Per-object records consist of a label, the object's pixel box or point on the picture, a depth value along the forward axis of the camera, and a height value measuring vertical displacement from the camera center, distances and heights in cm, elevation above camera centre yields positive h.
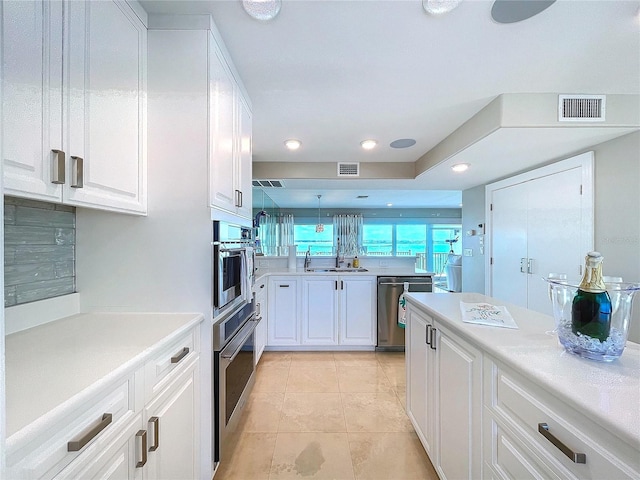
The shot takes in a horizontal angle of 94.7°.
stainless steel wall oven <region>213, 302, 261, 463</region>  146 -73
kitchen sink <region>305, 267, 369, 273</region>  404 -40
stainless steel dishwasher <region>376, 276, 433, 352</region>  341 -77
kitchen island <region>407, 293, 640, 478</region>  67 -48
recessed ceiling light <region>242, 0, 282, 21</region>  121 +97
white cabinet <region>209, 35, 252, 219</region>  140 +56
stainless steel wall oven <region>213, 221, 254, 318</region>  143 -14
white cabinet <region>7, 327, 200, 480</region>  63 -53
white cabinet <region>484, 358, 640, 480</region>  65 -52
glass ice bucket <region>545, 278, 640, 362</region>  90 -29
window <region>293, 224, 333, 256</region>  837 +3
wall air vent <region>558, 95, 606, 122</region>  195 +88
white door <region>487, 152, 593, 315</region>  253 +12
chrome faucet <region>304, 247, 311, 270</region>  406 -29
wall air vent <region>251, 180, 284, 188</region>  378 +75
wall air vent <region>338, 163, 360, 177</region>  358 +87
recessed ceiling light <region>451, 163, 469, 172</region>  293 +76
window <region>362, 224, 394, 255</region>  843 +1
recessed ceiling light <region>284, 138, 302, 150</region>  283 +95
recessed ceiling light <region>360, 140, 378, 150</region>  282 +94
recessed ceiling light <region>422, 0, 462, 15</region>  119 +96
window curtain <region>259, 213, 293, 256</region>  614 +22
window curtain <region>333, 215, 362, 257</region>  812 +25
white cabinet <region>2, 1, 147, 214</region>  80 +46
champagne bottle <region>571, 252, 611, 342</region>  90 -20
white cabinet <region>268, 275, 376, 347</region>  341 -81
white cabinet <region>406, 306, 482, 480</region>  116 -74
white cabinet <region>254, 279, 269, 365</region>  291 -84
